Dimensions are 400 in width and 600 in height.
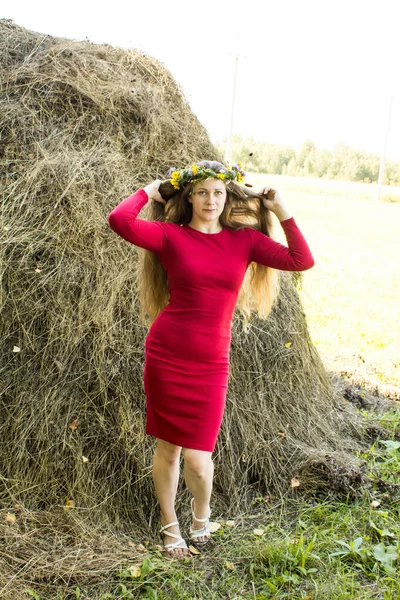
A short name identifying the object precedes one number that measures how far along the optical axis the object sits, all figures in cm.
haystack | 347
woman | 302
